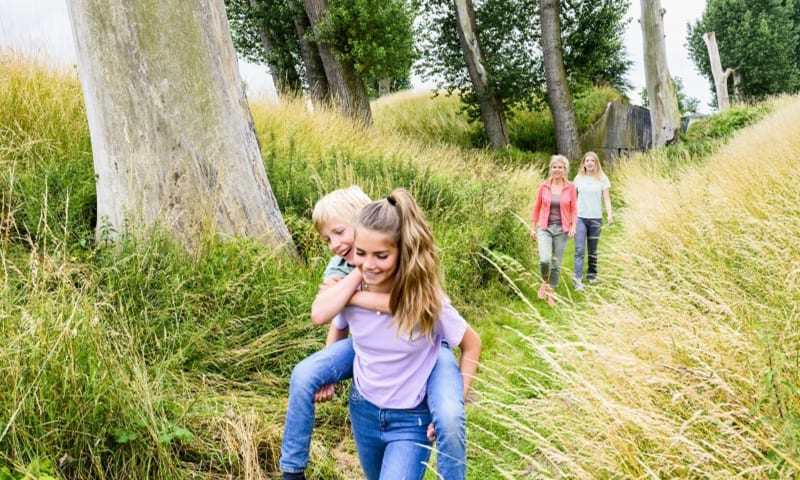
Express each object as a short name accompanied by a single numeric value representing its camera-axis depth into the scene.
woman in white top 6.97
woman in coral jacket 6.48
